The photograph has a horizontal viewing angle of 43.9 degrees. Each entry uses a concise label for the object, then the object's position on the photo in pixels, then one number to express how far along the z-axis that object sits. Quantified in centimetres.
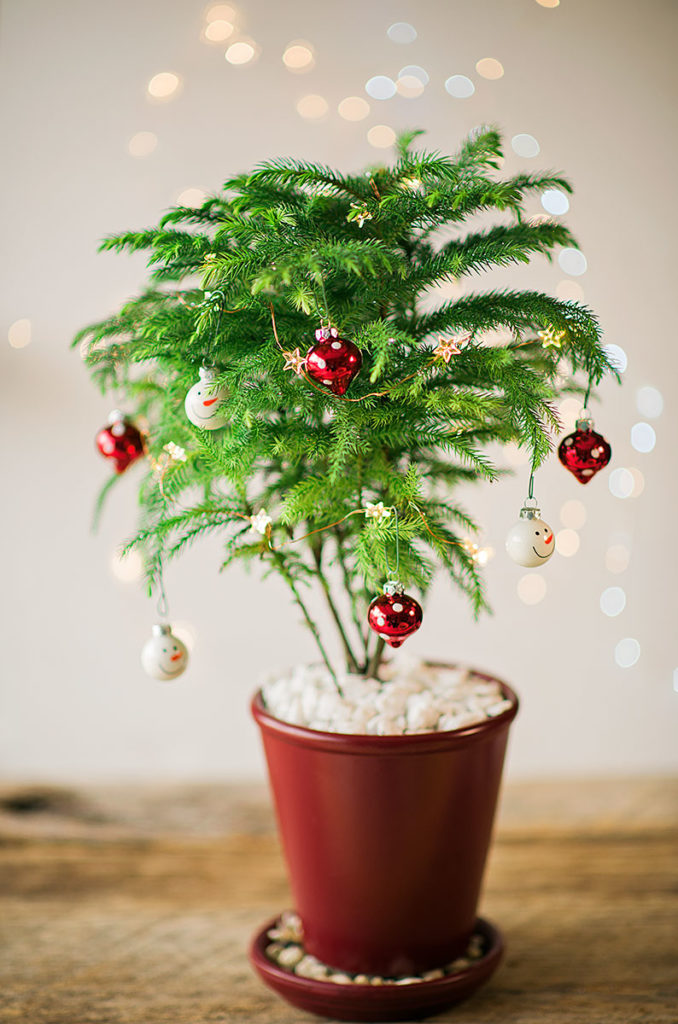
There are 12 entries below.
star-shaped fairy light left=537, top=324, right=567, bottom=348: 109
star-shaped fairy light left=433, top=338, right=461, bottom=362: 105
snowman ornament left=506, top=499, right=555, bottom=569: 114
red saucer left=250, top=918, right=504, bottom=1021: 119
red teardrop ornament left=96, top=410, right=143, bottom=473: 128
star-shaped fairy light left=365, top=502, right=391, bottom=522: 107
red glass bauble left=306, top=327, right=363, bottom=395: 98
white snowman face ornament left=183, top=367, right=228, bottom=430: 107
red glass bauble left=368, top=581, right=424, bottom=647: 107
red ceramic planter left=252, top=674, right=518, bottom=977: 117
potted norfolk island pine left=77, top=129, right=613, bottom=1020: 105
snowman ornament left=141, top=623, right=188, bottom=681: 125
